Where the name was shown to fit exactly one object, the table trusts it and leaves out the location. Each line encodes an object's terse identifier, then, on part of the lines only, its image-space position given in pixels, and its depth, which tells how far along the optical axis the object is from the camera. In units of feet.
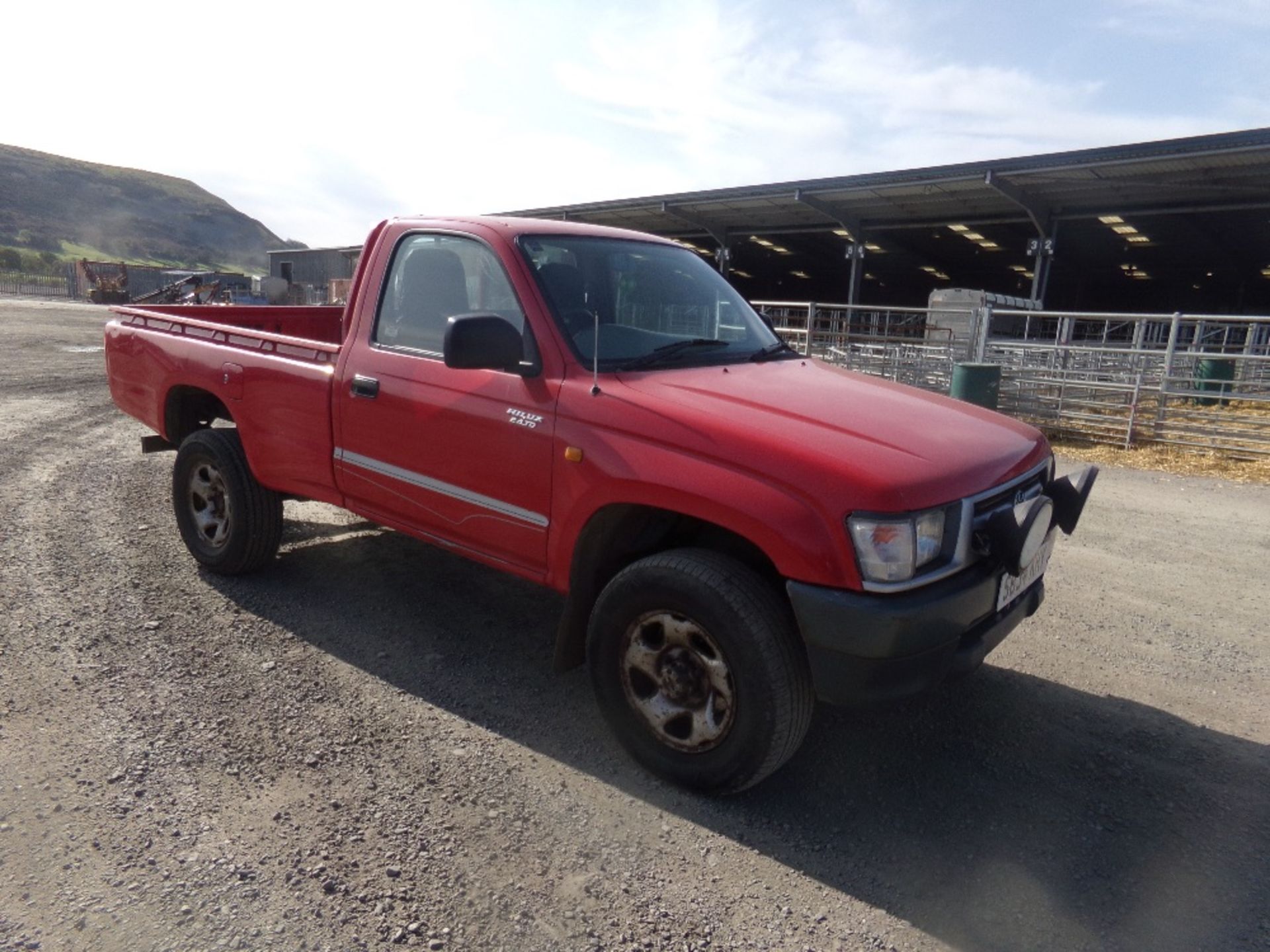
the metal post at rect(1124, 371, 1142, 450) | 36.45
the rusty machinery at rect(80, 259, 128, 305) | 159.02
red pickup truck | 8.63
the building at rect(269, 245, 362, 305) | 139.23
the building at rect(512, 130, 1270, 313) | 66.69
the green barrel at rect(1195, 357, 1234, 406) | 50.03
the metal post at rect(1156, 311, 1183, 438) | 37.09
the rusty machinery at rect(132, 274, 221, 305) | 97.91
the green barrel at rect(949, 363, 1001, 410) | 38.24
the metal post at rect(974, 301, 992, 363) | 45.62
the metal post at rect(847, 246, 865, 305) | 92.68
